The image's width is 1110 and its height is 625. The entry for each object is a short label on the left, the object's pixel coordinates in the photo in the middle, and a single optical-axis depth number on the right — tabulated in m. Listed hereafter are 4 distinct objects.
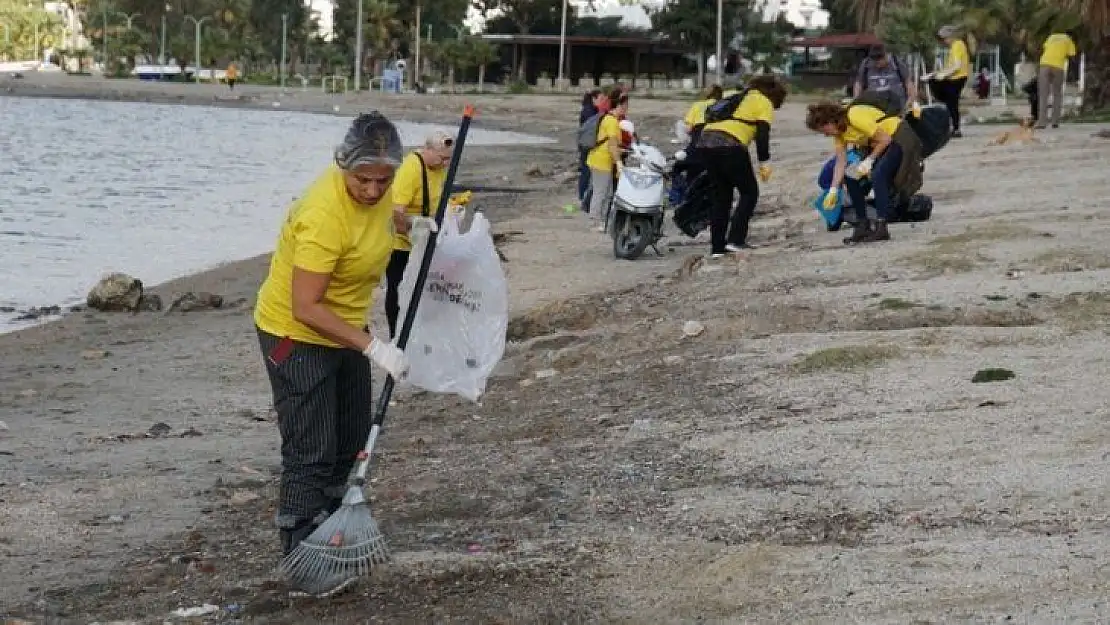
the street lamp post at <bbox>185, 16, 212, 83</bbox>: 111.36
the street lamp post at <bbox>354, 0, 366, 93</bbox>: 83.69
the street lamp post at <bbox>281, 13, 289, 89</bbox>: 99.69
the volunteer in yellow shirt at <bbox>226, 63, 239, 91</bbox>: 89.56
